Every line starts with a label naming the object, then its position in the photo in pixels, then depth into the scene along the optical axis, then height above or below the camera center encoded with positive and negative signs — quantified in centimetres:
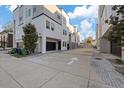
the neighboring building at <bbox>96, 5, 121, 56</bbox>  917 -39
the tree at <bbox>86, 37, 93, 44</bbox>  3731 +281
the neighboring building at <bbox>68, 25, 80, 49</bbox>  2219 +115
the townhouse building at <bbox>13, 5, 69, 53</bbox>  1113 +390
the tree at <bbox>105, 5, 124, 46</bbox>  396 +92
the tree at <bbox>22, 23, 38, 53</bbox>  917 +106
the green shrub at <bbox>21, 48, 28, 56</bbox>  888 -83
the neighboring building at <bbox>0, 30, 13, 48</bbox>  2207 +192
